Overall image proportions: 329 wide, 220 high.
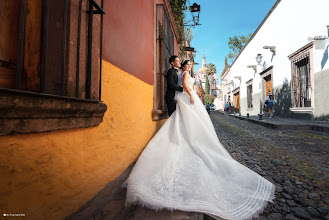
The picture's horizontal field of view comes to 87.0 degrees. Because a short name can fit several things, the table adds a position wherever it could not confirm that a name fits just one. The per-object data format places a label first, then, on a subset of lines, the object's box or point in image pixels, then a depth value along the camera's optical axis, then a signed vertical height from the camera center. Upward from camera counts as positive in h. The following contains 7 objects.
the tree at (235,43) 29.81 +12.26
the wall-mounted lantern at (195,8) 8.61 +5.20
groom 3.06 +0.50
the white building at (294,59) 6.72 +2.79
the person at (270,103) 9.75 +0.59
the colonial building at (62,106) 0.88 +0.04
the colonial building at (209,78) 44.92 +10.99
